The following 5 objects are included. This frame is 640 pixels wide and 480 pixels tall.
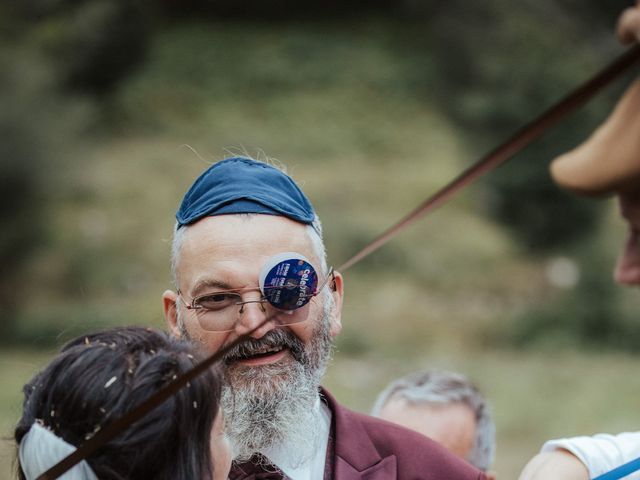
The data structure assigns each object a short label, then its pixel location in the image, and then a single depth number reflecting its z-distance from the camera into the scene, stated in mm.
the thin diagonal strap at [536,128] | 976
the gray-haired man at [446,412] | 2809
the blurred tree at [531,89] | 11133
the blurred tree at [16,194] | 10703
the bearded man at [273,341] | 2152
